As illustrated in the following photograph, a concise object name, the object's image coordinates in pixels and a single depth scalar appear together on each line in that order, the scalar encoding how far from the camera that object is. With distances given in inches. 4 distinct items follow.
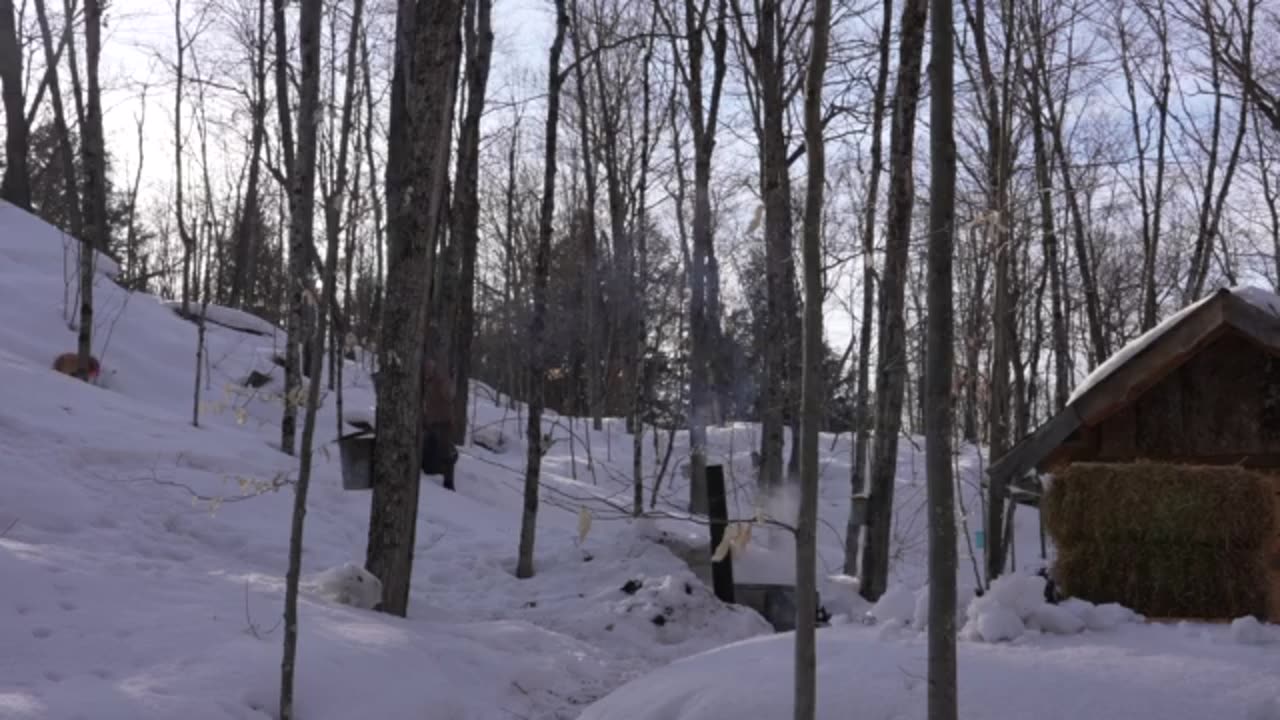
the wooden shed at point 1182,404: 295.0
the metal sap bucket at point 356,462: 470.0
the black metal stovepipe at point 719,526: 427.2
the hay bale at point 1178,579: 268.2
